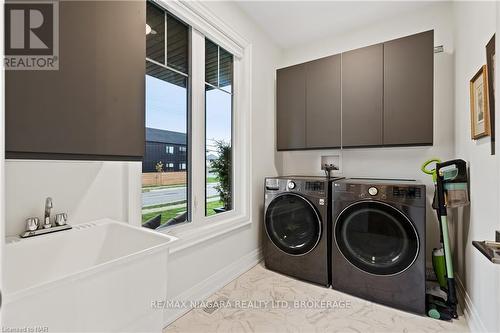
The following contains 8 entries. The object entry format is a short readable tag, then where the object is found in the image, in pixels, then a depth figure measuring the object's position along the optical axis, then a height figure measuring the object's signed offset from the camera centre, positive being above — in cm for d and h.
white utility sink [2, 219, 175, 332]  65 -39
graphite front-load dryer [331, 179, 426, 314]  177 -63
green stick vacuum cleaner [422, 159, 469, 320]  171 -27
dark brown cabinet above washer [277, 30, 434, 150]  205 +68
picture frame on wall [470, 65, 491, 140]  134 +39
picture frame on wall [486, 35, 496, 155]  125 +46
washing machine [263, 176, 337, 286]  217 -61
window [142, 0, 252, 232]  171 +40
